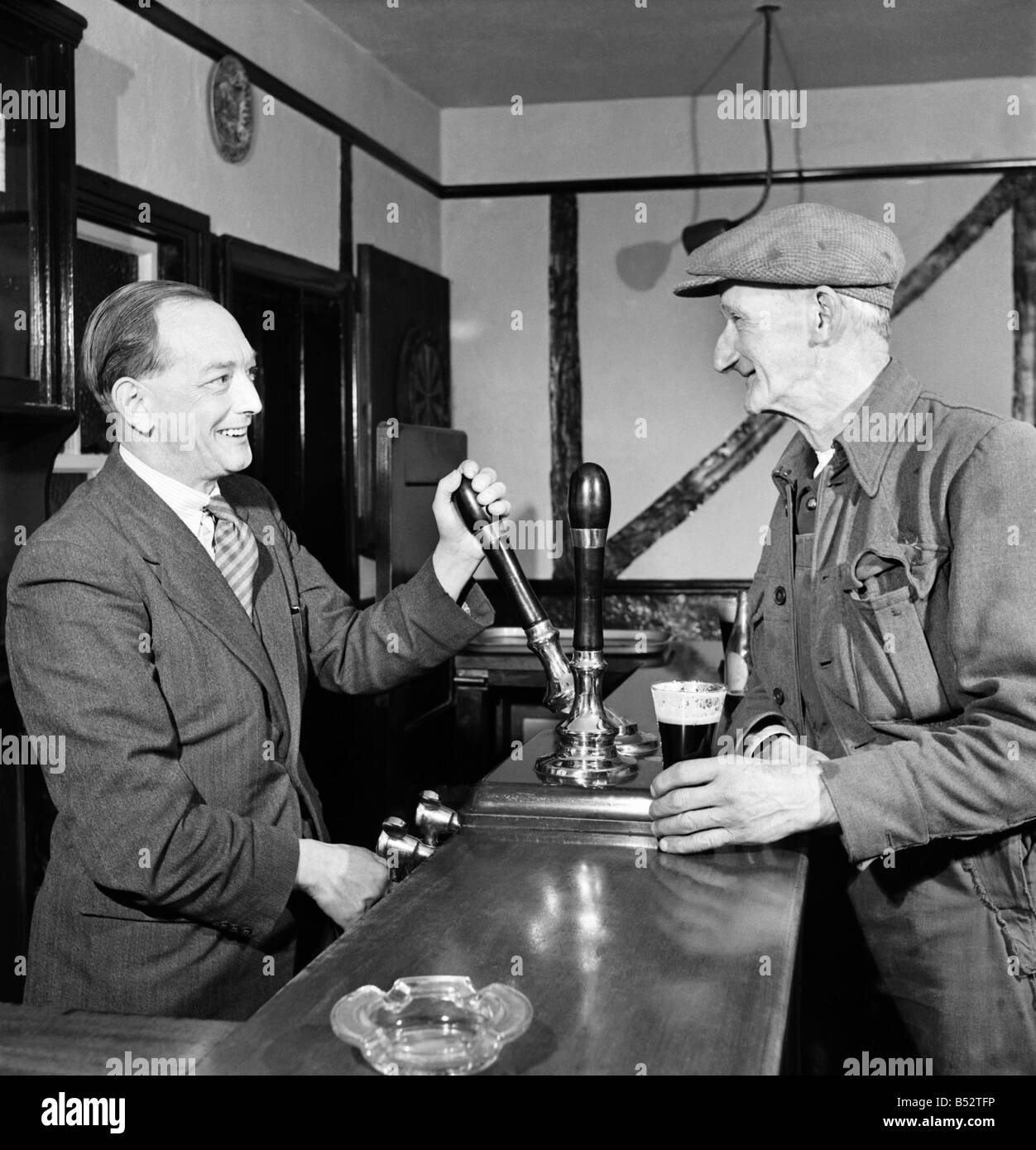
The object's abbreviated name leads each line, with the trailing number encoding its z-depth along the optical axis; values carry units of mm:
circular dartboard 6043
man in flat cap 1603
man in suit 1708
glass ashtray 1065
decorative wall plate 4219
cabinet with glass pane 2738
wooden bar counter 1119
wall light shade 5312
